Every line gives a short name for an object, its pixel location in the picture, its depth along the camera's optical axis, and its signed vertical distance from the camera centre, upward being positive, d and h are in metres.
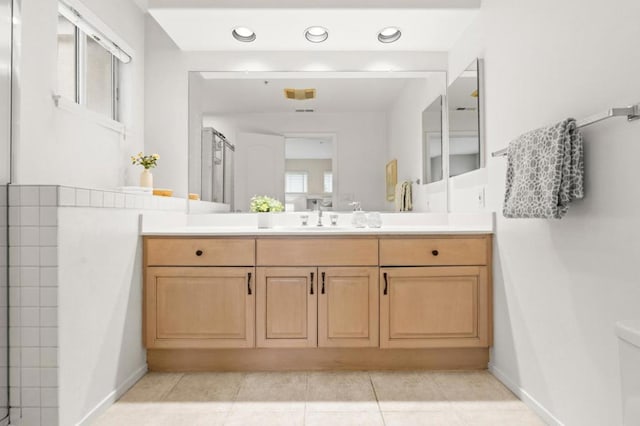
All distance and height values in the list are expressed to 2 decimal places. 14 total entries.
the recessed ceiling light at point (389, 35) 2.62 +1.16
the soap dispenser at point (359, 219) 2.69 -0.02
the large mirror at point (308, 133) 2.80 +0.56
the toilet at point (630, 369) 0.89 -0.34
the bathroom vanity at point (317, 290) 2.24 -0.41
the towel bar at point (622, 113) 1.20 +0.30
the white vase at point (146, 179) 2.46 +0.21
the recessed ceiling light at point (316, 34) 2.60 +1.15
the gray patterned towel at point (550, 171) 1.44 +0.16
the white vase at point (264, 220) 2.57 -0.03
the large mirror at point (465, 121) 2.39 +0.58
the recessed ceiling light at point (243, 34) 2.61 +1.15
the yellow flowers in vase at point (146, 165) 2.46 +0.30
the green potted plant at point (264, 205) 2.76 +0.07
